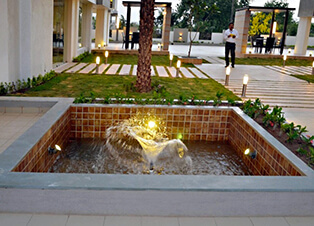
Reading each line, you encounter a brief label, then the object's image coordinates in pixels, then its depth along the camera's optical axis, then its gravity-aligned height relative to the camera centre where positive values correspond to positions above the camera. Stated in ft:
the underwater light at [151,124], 14.50 -3.78
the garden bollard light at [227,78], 25.51 -2.03
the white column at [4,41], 17.65 -0.09
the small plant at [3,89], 18.19 -3.23
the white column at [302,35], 58.16 +5.50
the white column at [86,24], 45.47 +3.44
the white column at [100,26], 56.12 +4.16
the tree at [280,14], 106.54 +18.59
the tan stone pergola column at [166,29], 50.90 +4.08
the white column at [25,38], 19.65 +0.24
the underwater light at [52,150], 11.22 -4.26
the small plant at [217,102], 15.52 -2.55
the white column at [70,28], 34.10 +2.06
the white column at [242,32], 50.86 +4.60
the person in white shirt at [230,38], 34.81 +2.23
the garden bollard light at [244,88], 21.70 -2.38
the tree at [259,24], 87.77 +10.88
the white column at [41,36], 22.55 +0.56
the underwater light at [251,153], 12.11 -4.13
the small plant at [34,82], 21.41 -3.04
